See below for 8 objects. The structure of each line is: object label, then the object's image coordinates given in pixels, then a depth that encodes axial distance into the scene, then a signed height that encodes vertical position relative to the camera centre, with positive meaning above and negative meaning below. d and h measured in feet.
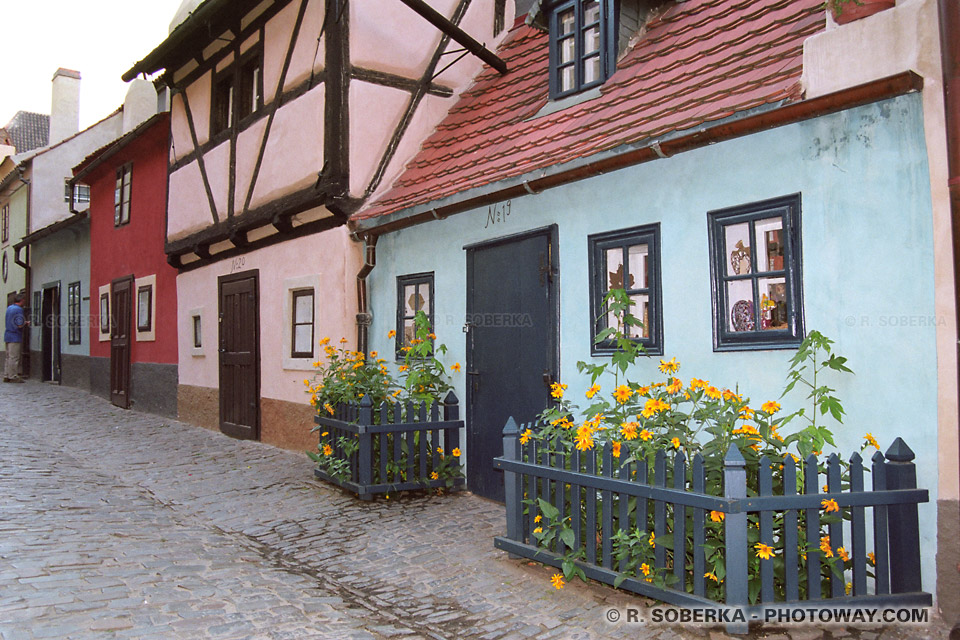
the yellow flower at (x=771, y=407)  12.07 -1.05
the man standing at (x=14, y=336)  61.41 +1.27
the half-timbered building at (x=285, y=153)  26.58 +7.98
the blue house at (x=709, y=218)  11.77 +2.77
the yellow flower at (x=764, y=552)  10.90 -3.13
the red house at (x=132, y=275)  42.60 +4.82
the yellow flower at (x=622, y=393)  13.26 -0.89
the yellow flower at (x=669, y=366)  14.25 -0.43
